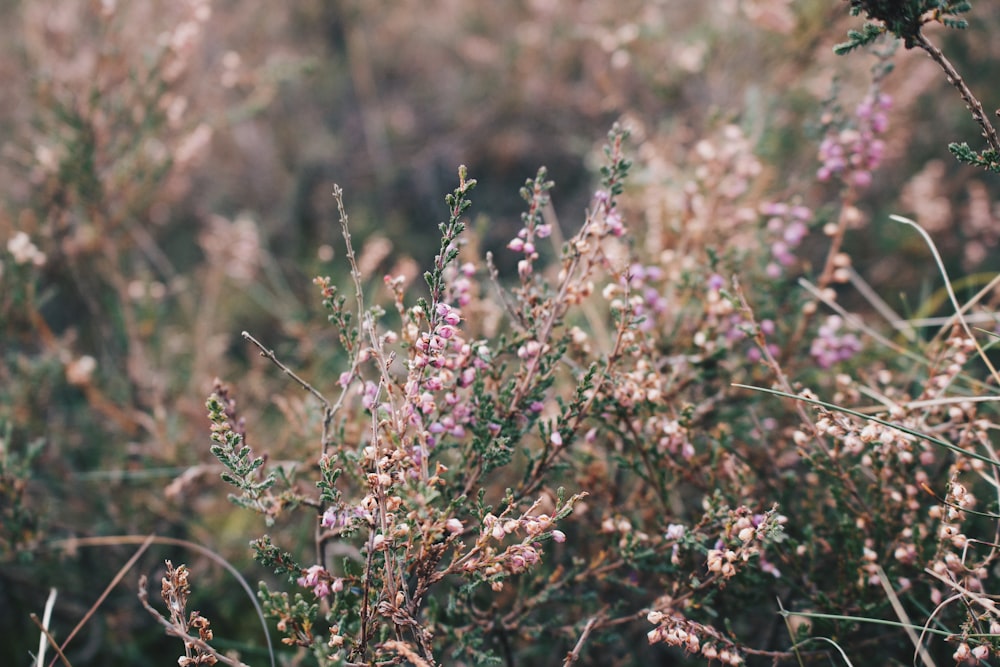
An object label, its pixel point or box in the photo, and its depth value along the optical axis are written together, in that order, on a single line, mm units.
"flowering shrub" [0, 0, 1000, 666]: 496
